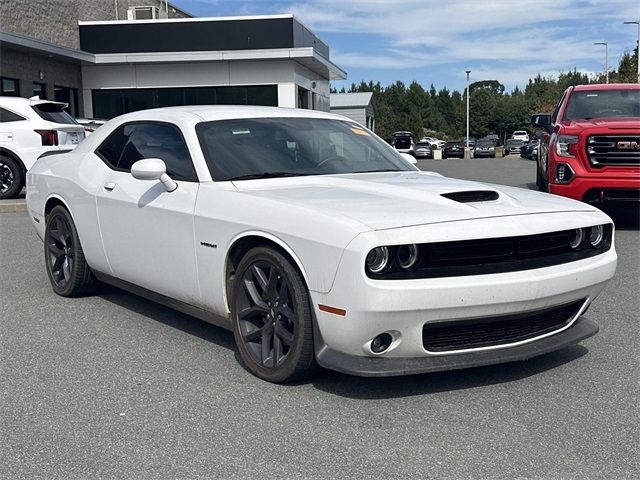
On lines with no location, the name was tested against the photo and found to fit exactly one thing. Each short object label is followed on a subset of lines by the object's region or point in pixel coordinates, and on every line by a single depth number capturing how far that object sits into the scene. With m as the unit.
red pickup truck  9.20
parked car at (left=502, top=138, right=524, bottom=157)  63.66
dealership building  26.03
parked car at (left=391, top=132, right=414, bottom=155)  68.70
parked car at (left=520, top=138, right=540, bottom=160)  39.42
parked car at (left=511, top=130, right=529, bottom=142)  88.12
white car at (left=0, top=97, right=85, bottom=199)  13.06
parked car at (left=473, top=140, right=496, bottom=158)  59.19
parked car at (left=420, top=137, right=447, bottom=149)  77.66
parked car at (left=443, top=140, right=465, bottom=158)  58.80
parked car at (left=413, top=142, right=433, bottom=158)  56.25
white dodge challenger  3.54
